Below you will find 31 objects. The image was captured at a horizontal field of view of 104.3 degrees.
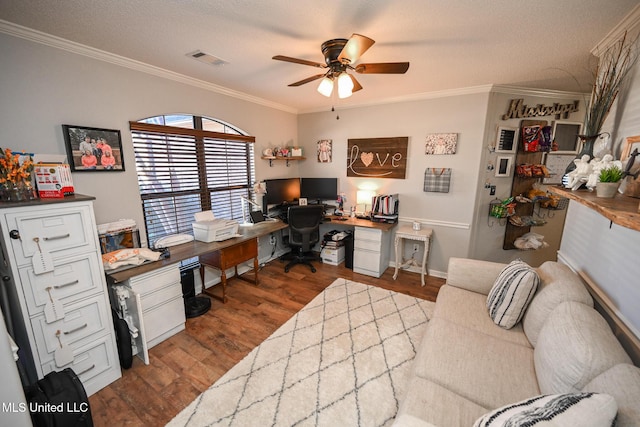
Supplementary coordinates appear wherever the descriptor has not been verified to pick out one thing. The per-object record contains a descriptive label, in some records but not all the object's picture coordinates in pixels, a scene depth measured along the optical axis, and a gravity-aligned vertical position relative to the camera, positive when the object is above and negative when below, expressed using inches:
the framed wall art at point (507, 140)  121.6 +14.0
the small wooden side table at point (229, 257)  106.9 -40.2
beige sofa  39.5 -42.6
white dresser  56.1 -29.1
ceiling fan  66.7 +28.2
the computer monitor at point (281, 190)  149.2 -14.3
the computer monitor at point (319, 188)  161.5 -13.6
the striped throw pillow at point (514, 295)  66.6 -33.9
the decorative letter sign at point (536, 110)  118.4 +28.1
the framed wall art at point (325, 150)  161.9 +11.3
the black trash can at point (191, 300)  102.9 -57.4
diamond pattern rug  61.9 -60.5
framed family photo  76.6 +5.6
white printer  106.3 -26.4
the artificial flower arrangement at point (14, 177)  56.4 -2.7
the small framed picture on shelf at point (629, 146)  52.6 +5.1
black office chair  137.1 -32.9
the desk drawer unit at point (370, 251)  136.6 -46.0
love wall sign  141.0 +6.3
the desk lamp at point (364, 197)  153.3 -17.8
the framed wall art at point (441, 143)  126.6 +12.9
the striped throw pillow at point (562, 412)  29.8 -30.1
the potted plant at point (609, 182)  46.9 -2.3
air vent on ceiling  82.0 +36.7
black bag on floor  47.1 -45.5
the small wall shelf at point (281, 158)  148.9 +5.7
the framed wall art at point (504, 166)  124.3 +1.4
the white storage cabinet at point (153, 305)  77.9 -46.2
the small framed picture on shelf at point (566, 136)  121.9 +16.4
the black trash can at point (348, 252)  150.0 -50.5
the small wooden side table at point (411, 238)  128.6 -36.7
